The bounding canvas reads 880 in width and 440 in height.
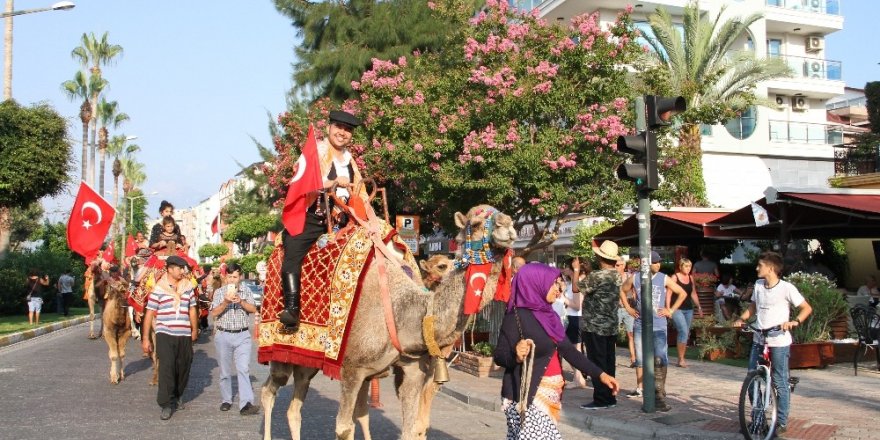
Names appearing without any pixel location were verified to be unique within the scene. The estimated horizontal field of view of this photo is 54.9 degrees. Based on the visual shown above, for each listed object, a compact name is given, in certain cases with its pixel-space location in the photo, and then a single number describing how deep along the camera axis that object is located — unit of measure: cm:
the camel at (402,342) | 640
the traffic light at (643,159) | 1020
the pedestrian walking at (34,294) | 2717
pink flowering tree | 1841
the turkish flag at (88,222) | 1549
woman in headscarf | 639
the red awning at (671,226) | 1962
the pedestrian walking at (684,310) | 1450
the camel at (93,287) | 1834
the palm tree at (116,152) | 7191
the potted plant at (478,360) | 1438
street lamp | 2950
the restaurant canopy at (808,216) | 1509
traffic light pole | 1032
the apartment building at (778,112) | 3600
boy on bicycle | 879
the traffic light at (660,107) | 1028
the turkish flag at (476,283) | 594
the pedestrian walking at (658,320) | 1091
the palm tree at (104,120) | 6297
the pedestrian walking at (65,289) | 3215
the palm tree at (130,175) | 8419
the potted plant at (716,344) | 1590
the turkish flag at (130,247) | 1626
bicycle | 868
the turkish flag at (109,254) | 1820
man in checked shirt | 1065
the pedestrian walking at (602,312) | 1121
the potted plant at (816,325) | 1424
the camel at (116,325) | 1396
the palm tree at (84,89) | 5453
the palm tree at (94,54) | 5516
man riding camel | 736
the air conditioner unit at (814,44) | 4028
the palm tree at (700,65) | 2902
